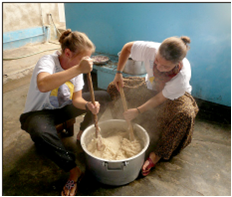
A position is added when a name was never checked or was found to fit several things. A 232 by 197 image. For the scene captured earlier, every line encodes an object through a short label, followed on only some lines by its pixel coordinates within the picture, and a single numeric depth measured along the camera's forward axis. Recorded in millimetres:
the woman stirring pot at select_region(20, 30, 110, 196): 1220
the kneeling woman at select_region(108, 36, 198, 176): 1353
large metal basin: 1304
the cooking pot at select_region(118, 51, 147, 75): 2396
